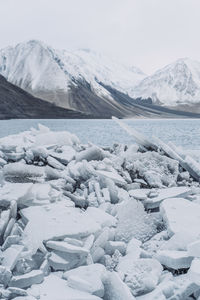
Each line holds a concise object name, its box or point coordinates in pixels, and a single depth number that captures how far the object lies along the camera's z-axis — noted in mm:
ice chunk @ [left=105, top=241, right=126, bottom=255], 5293
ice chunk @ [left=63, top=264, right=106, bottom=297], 4129
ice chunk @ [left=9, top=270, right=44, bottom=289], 4113
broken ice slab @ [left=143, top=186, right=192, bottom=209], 6879
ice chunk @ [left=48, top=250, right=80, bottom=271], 4648
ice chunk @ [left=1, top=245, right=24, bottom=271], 4289
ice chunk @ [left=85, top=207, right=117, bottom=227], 5812
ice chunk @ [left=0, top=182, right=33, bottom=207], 5652
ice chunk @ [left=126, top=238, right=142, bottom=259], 5062
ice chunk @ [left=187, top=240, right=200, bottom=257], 4609
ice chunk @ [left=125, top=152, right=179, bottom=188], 8523
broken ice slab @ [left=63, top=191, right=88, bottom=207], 6770
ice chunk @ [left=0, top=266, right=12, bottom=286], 4062
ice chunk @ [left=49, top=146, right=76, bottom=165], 9070
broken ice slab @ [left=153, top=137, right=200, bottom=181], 9523
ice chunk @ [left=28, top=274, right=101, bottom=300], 3947
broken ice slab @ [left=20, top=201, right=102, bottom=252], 4980
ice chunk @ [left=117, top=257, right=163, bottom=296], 4277
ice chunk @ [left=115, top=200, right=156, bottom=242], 5785
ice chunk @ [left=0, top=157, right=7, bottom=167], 8375
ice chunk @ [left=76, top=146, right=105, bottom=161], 9062
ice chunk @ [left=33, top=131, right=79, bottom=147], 10352
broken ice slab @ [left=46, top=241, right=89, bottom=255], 4643
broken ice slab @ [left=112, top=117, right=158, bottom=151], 10453
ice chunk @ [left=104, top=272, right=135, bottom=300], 4055
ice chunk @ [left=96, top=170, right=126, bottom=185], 7559
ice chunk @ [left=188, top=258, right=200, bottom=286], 4139
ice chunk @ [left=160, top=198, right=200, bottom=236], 5594
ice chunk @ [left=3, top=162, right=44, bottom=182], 7570
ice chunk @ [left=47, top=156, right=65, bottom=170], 8586
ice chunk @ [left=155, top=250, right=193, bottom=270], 4656
